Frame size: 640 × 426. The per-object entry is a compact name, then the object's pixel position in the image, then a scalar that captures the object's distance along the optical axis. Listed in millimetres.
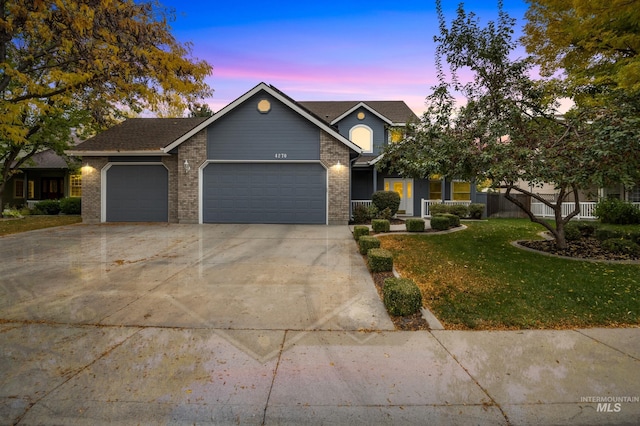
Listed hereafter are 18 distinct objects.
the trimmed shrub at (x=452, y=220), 12594
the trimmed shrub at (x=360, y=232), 9797
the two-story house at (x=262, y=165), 14281
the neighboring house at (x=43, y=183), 23406
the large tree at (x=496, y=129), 6617
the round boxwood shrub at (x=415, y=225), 11547
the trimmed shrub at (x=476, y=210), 16931
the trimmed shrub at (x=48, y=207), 20047
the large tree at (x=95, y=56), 9047
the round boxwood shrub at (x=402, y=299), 4430
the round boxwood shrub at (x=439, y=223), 11781
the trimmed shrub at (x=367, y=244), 7926
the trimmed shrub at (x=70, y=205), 19922
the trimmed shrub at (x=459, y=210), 16922
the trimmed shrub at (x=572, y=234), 9641
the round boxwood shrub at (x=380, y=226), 11531
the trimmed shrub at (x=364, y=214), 15164
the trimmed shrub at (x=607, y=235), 9166
